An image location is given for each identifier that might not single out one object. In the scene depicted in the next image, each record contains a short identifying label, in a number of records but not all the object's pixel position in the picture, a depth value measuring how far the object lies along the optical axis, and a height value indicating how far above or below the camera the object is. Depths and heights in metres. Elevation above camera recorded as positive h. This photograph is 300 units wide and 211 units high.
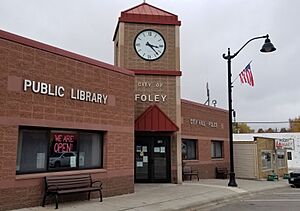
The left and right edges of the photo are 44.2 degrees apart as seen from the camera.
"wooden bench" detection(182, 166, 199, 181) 21.66 -1.04
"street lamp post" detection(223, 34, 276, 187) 18.54 +2.72
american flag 19.47 +4.13
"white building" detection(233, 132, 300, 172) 48.94 +1.06
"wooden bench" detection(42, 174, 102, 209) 11.30 -1.01
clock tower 18.62 +3.59
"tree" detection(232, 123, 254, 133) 95.50 +7.07
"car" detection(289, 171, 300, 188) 21.58 -1.40
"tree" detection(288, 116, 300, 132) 83.45 +6.41
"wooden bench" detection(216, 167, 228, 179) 24.65 -1.22
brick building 10.82 +1.55
